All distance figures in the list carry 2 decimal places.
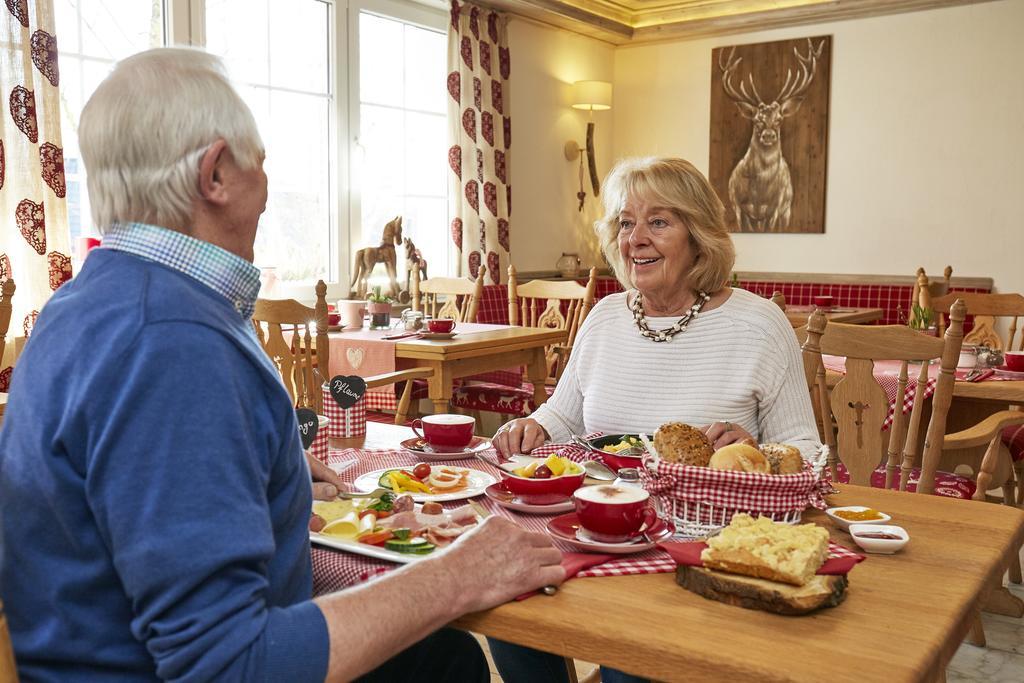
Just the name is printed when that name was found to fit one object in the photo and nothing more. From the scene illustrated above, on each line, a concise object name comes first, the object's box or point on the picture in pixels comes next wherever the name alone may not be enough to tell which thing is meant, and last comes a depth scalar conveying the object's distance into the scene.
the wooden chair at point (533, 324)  4.27
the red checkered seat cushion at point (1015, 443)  3.08
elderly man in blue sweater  0.86
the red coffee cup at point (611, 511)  1.17
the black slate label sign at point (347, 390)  1.77
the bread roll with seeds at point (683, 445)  1.32
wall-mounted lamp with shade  6.59
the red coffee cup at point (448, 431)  1.68
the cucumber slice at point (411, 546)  1.15
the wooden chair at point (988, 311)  4.16
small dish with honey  1.29
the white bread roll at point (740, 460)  1.26
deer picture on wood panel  6.42
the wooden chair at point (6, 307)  2.67
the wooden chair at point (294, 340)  3.09
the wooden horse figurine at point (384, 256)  4.96
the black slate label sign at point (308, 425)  1.53
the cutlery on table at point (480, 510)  1.30
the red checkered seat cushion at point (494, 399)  4.24
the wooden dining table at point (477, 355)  3.61
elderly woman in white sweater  1.92
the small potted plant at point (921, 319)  3.55
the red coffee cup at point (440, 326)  3.83
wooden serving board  1.00
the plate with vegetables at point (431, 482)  1.41
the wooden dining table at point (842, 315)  4.80
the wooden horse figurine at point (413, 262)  5.02
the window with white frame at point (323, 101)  4.17
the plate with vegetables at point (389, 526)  1.16
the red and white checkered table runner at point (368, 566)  1.12
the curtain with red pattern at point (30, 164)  3.63
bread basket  1.21
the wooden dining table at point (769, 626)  0.90
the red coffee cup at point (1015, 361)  3.05
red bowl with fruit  1.38
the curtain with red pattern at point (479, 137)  5.81
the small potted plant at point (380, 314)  4.09
